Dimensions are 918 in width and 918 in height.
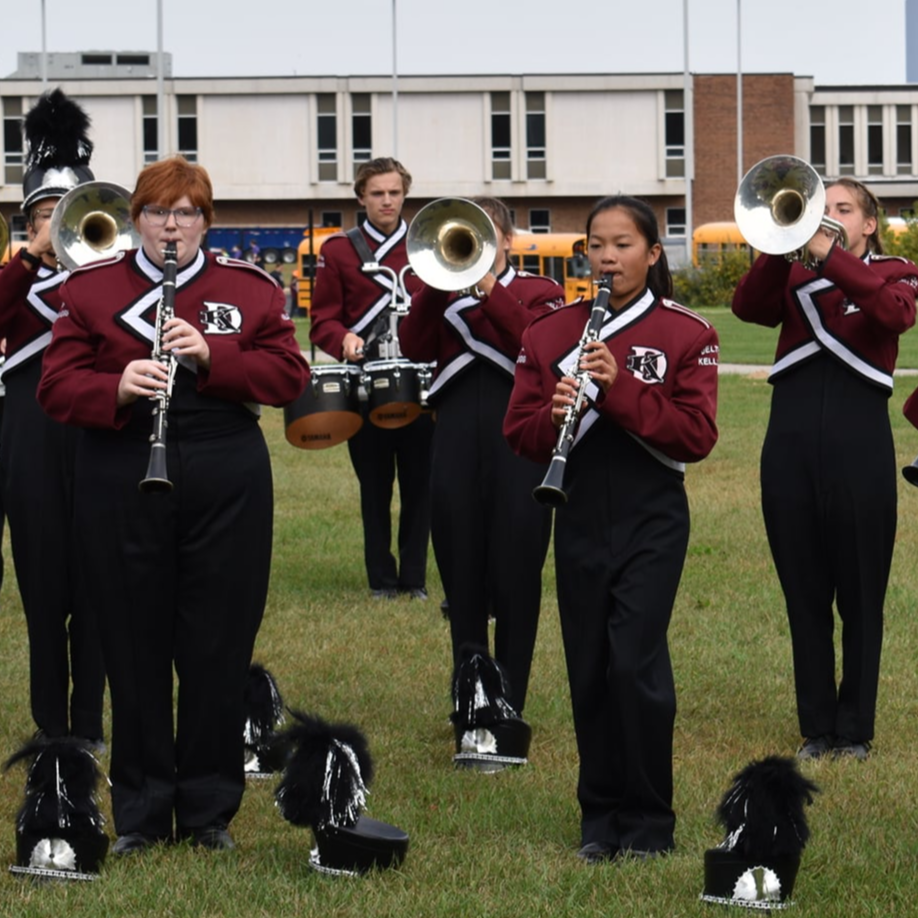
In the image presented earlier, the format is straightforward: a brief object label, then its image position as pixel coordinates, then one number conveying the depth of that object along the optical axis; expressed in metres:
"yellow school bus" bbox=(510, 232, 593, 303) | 56.31
